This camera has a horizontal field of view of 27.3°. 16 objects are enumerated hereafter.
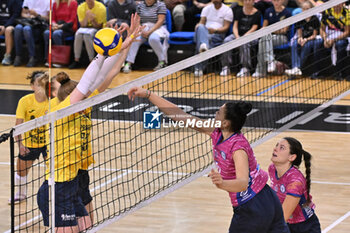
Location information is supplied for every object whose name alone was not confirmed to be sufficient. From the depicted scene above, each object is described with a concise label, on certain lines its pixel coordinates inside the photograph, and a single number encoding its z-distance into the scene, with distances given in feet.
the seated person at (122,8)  58.80
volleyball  22.43
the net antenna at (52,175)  21.31
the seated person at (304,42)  50.47
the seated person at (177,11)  59.21
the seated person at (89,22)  58.95
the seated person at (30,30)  61.31
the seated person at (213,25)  56.34
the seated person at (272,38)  50.75
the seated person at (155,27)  57.47
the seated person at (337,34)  49.06
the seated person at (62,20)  60.08
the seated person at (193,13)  59.77
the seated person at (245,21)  55.52
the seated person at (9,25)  62.13
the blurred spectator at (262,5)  57.21
